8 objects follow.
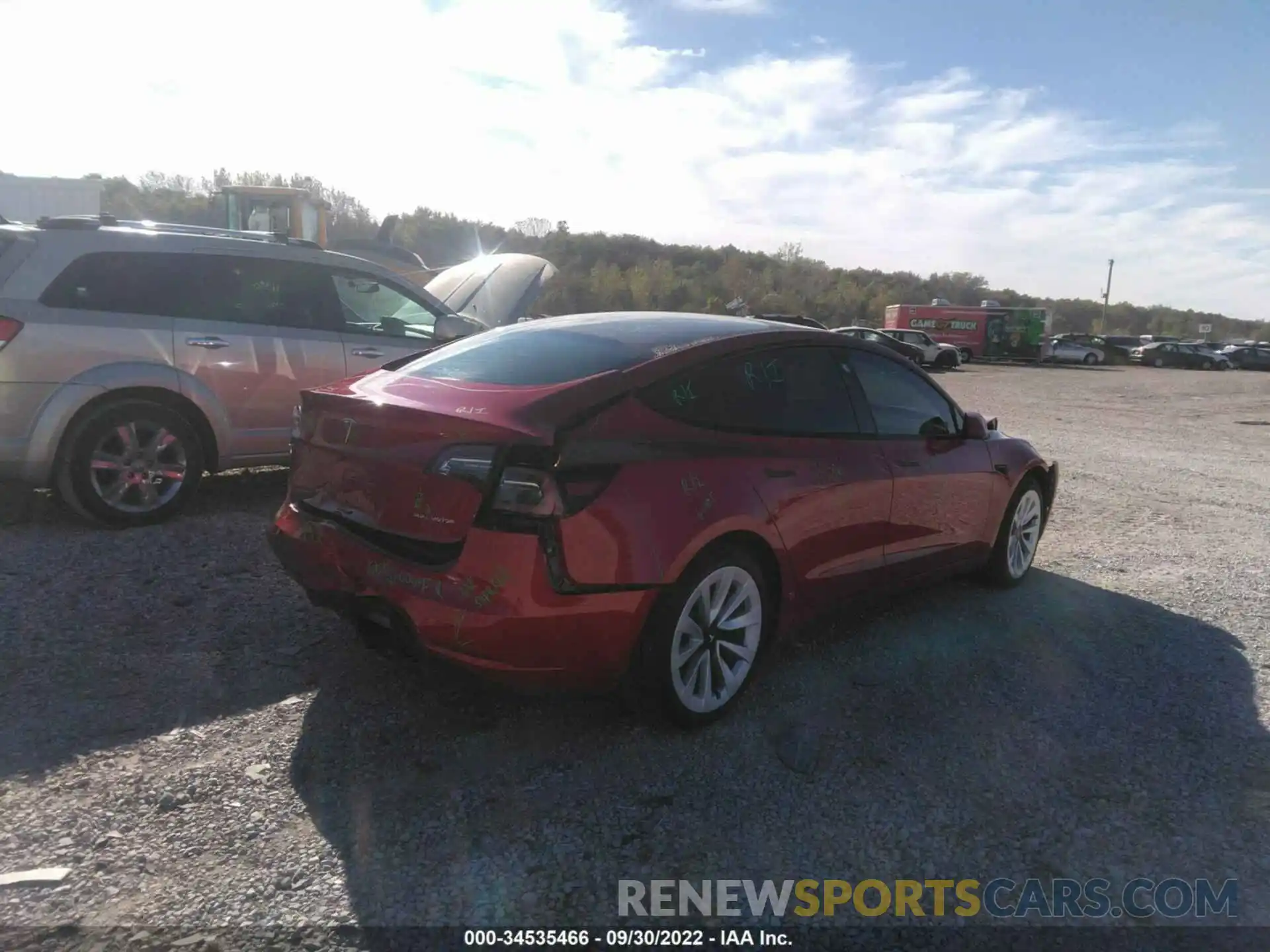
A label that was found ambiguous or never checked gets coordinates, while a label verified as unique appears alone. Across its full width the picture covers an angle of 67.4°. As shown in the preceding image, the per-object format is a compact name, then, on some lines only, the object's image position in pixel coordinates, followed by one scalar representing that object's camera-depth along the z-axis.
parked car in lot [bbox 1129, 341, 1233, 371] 48.03
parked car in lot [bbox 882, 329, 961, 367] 37.25
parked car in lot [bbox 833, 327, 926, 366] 31.46
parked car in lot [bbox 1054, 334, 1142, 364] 49.84
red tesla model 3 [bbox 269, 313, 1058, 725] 3.02
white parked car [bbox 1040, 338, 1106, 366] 49.00
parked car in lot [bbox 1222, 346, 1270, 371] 49.44
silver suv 5.39
